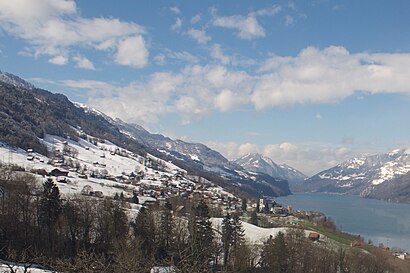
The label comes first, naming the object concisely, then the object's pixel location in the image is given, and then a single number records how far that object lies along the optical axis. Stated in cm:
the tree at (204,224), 4572
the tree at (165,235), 4859
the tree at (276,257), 4584
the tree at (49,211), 4438
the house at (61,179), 9721
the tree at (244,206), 11038
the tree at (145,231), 4766
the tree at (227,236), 4982
